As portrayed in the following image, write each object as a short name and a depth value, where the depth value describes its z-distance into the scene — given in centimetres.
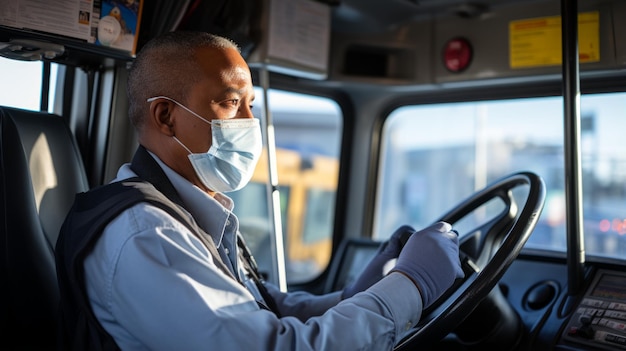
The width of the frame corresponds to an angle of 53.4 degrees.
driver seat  166
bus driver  126
